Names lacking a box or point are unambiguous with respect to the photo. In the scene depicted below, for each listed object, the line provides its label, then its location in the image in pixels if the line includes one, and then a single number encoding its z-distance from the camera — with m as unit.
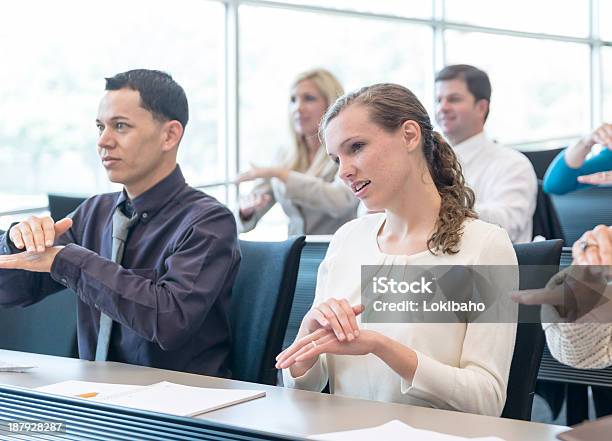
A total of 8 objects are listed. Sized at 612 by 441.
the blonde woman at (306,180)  4.01
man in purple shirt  2.71
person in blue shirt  3.21
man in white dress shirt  3.71
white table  2.15
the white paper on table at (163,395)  2.25
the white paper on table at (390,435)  2.11
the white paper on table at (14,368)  2.54
